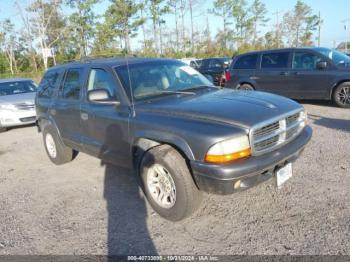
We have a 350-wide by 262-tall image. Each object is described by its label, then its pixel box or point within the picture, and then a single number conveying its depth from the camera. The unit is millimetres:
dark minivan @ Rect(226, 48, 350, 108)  8523
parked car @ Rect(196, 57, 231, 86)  17088
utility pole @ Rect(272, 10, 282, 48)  51031
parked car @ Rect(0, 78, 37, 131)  8977
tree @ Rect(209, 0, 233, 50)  46531
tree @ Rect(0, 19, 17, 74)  40000
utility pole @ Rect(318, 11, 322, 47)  50194
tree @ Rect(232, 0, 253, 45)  46916
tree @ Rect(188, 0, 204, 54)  46688
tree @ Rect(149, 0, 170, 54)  40378
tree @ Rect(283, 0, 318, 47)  50625
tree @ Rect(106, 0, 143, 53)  37000
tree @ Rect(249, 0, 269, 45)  49656
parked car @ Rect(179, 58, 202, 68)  20203
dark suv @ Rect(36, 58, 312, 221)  2979
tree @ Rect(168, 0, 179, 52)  44169
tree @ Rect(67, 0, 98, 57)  37125
